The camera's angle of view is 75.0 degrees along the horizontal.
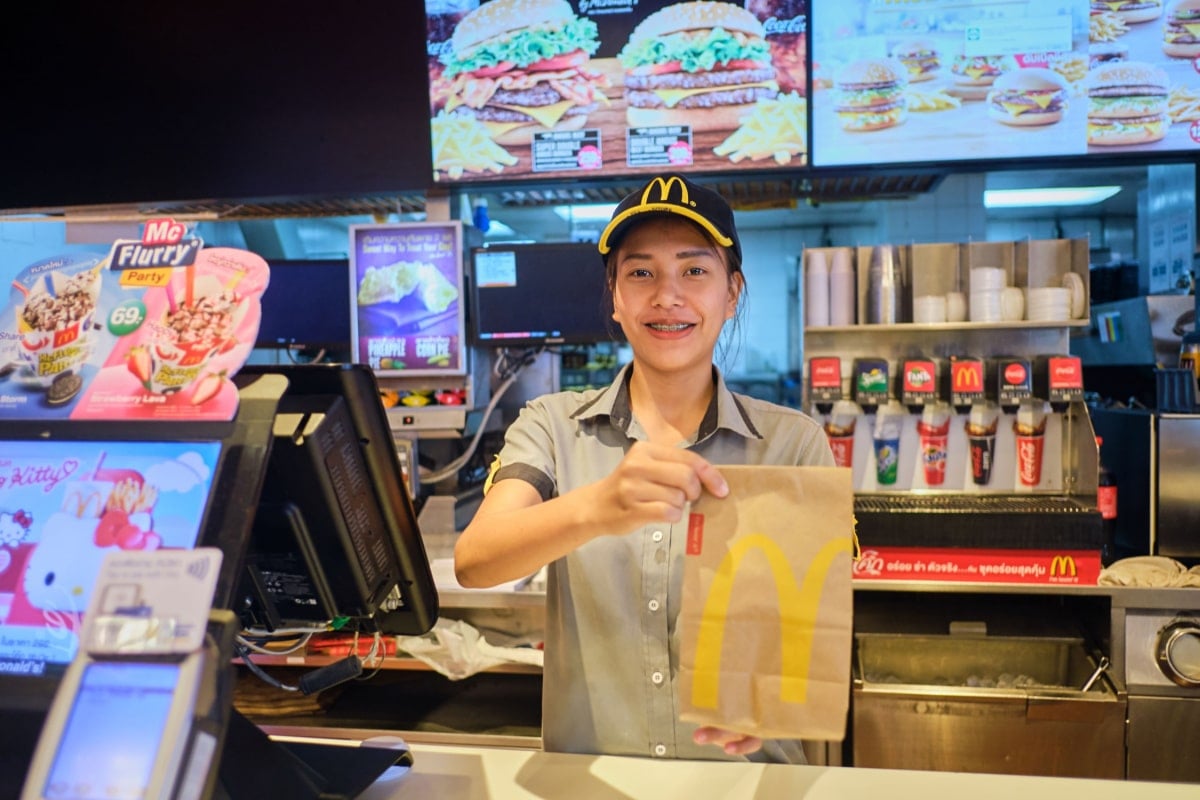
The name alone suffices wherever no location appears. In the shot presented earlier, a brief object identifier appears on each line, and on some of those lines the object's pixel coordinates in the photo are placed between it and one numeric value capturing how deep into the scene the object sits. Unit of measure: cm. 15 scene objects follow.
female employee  129
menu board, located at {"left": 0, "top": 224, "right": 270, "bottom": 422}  76
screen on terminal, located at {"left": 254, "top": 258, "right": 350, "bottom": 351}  337
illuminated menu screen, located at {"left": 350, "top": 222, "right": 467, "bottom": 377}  324
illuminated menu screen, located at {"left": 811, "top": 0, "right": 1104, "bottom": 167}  285
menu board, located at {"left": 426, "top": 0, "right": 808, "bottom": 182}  302
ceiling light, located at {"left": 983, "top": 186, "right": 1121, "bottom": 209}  741
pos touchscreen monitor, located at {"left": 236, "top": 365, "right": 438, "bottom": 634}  88
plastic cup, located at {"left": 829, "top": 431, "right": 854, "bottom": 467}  288
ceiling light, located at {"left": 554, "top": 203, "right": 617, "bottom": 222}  834
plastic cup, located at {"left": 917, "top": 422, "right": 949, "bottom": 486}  284
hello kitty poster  73
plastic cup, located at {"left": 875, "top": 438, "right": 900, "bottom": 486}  287
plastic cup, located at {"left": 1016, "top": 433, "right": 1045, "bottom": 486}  277
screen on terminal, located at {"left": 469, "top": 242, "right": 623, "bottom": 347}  317
